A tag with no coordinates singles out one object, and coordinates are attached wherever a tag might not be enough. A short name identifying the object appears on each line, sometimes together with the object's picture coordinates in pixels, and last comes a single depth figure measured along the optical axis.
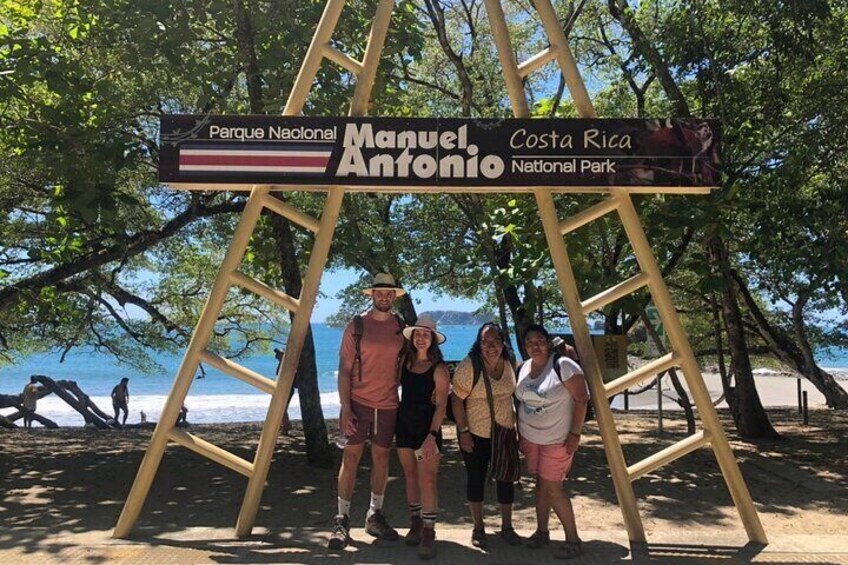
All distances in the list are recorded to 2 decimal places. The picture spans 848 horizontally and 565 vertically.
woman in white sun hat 4.83
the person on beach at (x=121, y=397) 18.45
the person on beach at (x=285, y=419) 11.52
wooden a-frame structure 5.19
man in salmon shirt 4.98
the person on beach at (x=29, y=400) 17.59
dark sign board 5.06
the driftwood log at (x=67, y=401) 16.80
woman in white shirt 4.69
